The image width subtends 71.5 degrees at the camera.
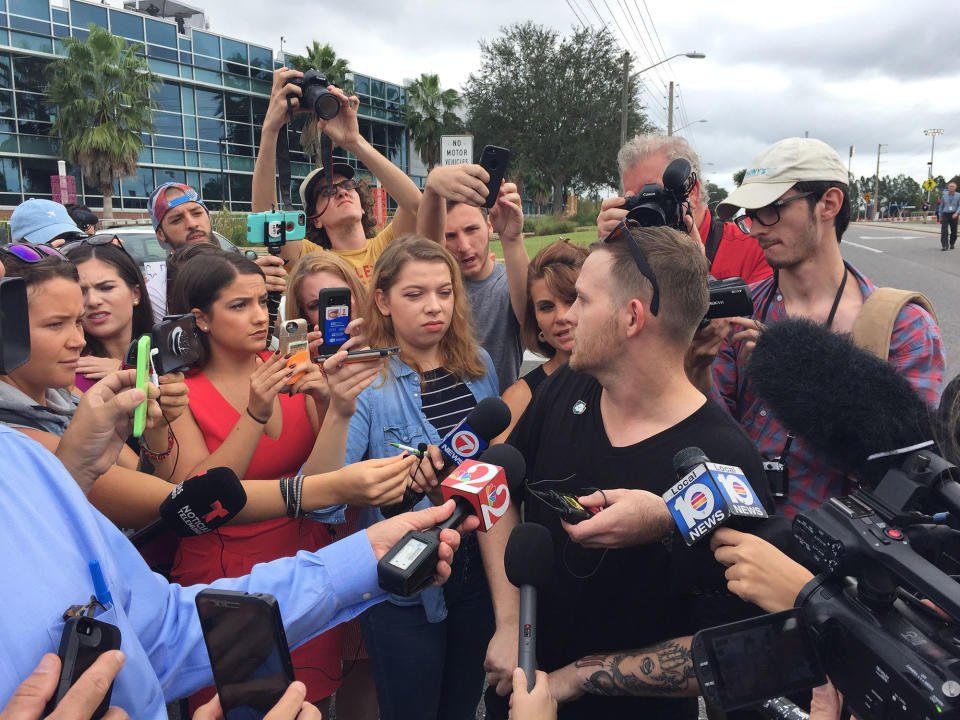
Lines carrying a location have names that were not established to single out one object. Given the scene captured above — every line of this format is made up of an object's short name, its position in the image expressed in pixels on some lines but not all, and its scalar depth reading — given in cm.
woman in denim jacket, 242
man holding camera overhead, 341
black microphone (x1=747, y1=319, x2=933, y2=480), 138
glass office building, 2950
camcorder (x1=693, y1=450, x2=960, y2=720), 111
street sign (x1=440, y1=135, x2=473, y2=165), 761
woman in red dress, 242
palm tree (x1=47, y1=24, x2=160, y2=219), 3023
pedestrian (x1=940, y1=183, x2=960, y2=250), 2391
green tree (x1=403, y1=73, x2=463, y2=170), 4719
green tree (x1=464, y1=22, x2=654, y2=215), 4353
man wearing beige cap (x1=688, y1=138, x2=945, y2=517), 236
